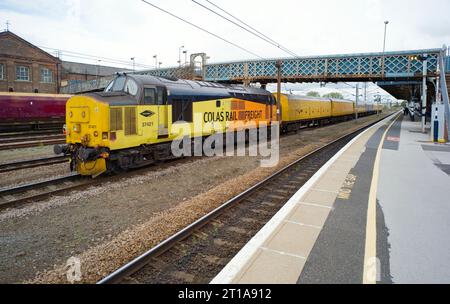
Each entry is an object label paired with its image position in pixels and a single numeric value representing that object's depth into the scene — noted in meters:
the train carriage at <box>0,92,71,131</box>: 24.61
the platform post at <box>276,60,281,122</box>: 22.21
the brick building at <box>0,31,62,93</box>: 44.06
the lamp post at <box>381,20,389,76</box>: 35.59
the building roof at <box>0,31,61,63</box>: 43.92
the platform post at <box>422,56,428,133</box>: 23.95
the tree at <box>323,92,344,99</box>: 121.44
